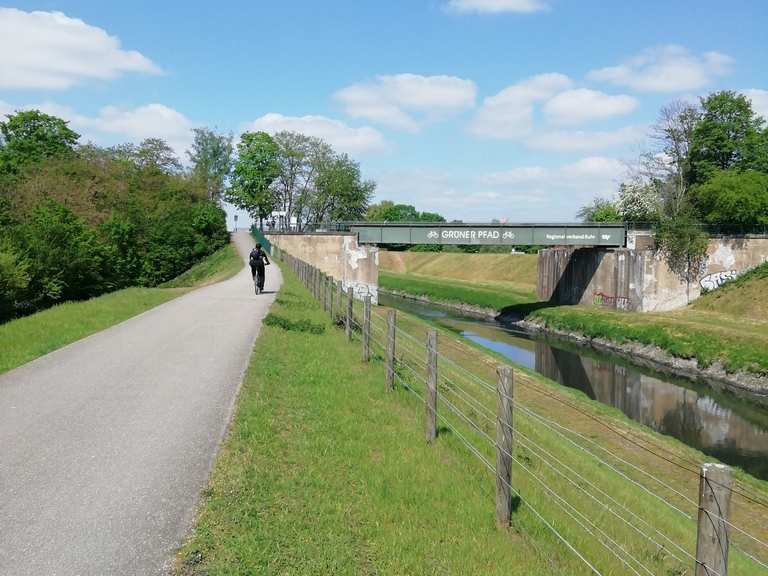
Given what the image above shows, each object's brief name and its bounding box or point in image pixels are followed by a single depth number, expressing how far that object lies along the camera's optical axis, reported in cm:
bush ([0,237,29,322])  3316
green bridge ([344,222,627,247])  5178
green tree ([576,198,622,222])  8710
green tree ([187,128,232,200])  10356
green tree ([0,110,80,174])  7394
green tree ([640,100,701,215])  6240
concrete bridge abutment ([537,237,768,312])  4978
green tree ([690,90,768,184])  5903
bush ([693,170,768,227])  5231
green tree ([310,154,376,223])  9019
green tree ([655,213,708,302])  4972
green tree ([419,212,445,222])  15945
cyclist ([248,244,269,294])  2639
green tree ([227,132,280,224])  8488
